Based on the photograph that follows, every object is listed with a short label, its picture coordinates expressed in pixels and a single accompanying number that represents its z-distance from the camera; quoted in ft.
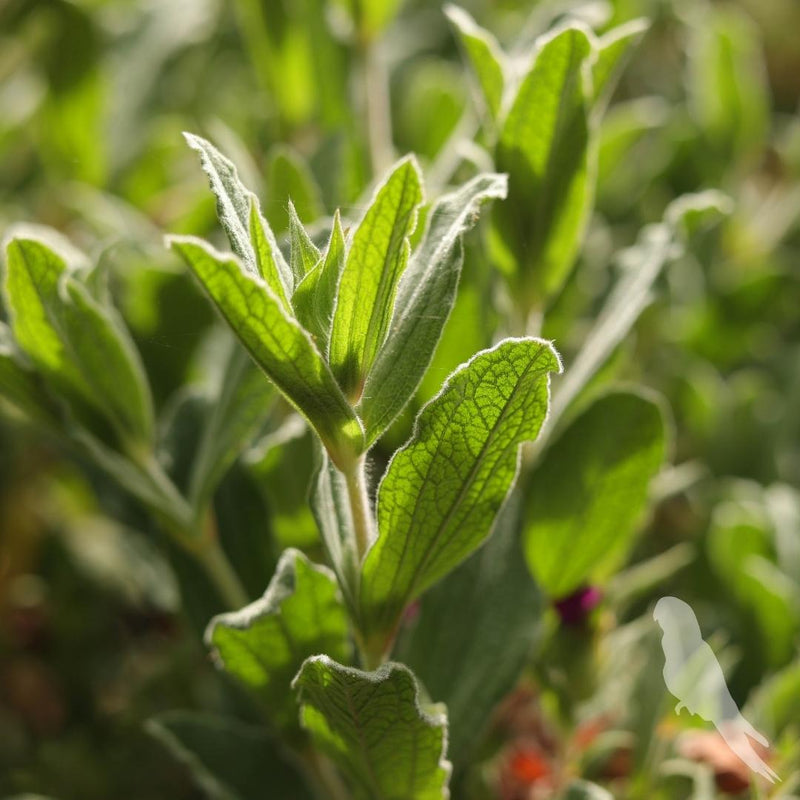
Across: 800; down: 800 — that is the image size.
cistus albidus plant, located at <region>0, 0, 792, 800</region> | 1.26
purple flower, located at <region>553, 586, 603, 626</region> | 1.41
